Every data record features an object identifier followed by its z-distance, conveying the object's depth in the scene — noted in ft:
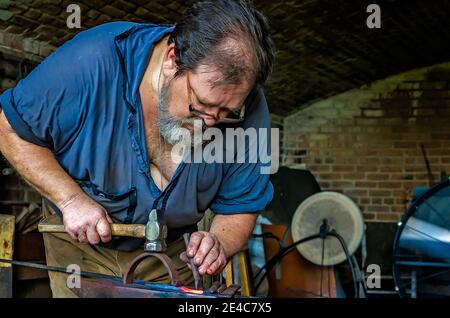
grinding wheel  16.62
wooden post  9.46
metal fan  14.89
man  5.72
